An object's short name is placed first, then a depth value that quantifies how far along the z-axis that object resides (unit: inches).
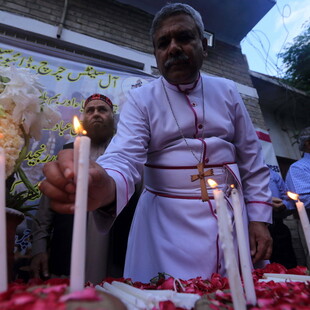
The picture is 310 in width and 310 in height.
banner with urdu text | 102.7
